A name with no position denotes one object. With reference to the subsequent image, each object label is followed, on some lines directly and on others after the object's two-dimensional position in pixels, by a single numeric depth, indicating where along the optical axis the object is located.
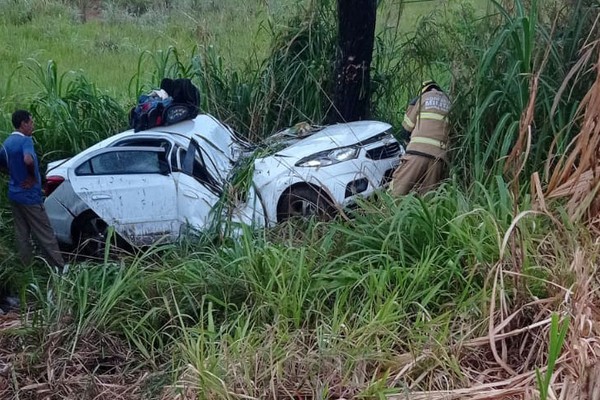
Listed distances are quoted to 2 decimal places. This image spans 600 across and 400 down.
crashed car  6.96
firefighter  6.38
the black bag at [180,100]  7.80
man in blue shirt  7.00
